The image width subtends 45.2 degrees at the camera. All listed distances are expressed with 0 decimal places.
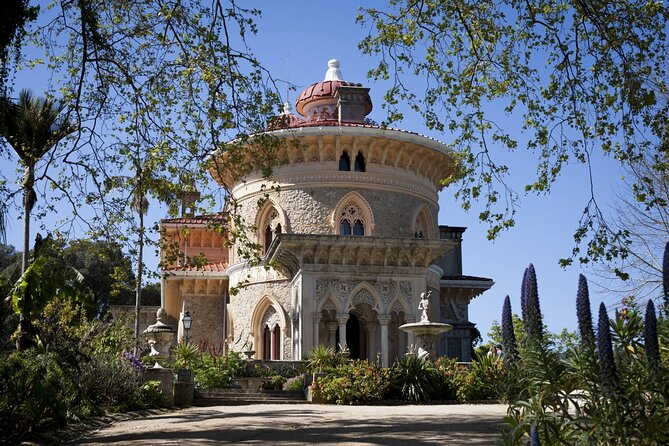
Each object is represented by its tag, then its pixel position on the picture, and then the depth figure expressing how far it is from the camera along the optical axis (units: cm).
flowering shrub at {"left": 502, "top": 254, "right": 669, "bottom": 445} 516
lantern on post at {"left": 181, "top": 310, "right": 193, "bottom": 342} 2580
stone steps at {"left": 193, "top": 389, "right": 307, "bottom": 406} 1942
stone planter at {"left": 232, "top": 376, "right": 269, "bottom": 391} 2184
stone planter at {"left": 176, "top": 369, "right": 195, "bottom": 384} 1966
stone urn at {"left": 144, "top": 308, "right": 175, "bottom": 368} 2048
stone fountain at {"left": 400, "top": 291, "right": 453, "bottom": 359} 2303
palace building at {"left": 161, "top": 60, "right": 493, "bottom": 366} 2681
